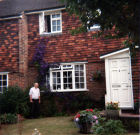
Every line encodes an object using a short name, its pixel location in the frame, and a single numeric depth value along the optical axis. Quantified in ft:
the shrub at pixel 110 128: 21.45
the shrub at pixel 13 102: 37.29
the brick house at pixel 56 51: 40.73
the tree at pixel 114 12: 15.37
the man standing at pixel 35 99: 38.17
